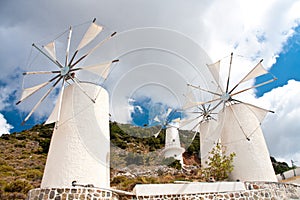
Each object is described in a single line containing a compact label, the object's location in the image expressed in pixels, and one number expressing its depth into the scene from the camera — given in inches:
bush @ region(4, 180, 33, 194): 478.3
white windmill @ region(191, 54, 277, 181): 485.1
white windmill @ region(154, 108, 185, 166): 908.2
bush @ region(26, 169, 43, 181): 624.7
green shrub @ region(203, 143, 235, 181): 491.2
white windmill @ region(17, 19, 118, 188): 343.0
